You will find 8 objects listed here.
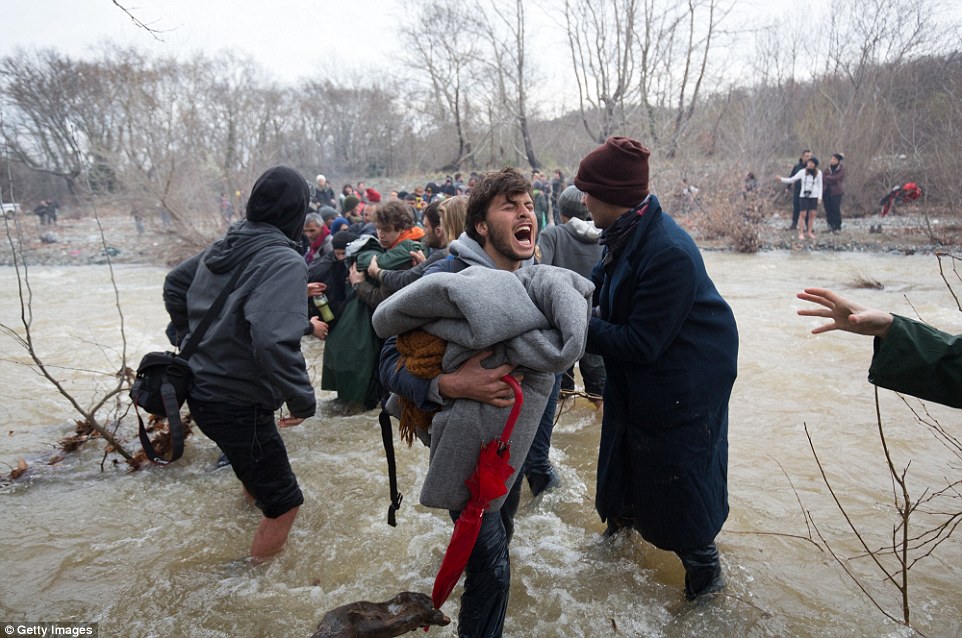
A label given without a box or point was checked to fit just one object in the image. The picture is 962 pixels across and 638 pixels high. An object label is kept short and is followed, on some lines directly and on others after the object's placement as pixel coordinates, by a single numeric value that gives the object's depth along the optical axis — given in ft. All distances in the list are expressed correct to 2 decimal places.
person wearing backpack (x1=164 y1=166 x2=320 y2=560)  8.41
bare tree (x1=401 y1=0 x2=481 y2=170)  93.61
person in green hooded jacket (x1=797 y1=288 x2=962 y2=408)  5.80
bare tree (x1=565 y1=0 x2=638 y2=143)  54.70
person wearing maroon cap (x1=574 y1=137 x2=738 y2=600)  6.89
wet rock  7.36
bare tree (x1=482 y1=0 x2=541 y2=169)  76.43
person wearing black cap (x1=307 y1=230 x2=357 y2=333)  17.02
